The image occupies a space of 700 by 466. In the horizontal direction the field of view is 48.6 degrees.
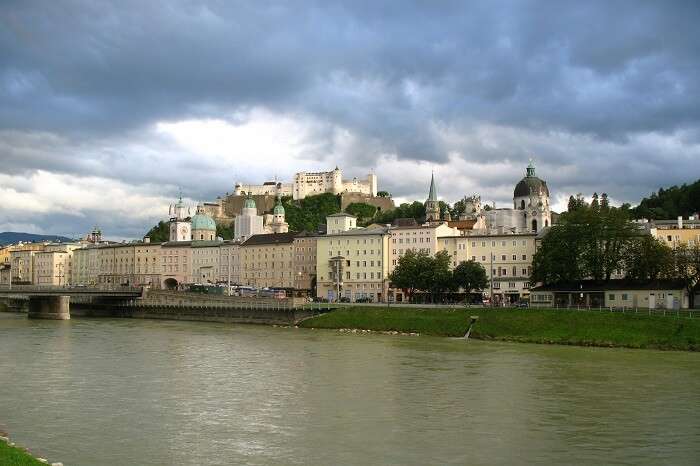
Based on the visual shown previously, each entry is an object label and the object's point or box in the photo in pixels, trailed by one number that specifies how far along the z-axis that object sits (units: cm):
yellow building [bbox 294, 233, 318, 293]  12231
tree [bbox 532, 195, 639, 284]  7538
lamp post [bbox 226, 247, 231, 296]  10587
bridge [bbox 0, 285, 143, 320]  9025
